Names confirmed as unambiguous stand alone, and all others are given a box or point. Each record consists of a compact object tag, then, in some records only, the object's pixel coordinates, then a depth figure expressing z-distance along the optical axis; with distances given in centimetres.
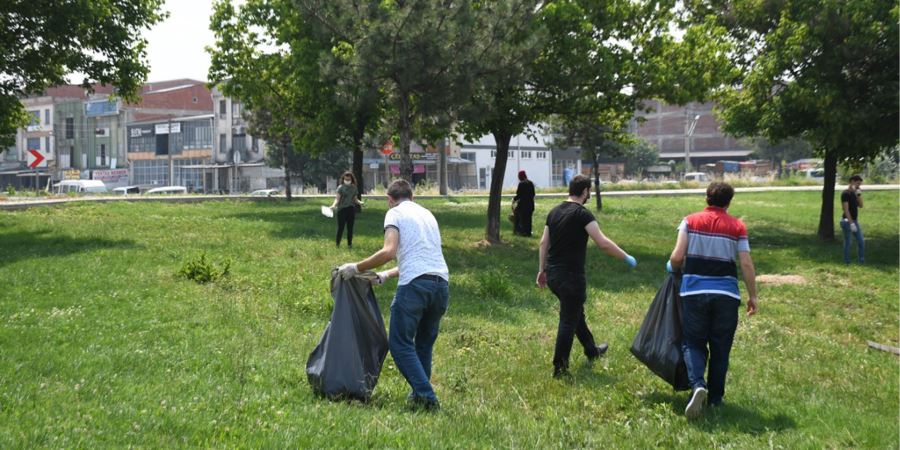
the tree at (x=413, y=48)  1542
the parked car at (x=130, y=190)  6594
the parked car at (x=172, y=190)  6620
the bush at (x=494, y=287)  1229
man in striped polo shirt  638
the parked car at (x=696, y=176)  7673
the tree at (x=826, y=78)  1855
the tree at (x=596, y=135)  2112
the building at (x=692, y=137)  10400
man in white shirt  616
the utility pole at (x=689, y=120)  7638
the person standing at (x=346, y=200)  1645
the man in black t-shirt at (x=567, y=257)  729
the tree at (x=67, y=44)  1798
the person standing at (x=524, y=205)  2042
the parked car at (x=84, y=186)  6900
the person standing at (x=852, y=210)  1738
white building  8488
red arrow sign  3622
